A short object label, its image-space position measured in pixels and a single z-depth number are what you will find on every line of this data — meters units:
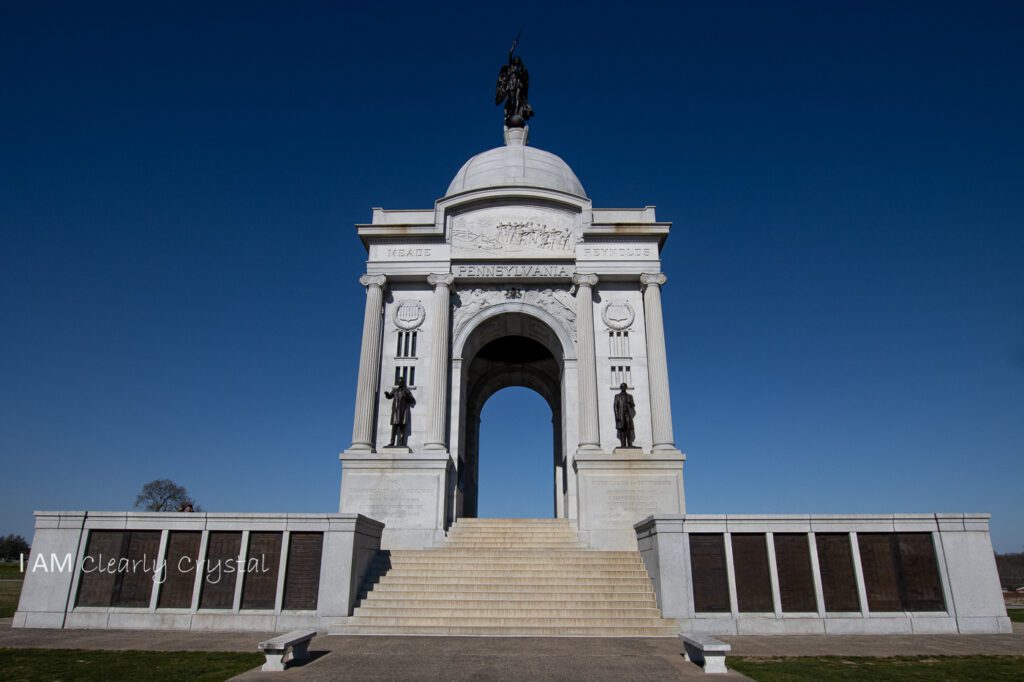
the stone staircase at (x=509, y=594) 14.05
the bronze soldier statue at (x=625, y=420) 23.14
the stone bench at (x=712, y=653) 9.38
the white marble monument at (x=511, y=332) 22.34
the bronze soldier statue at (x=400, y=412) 23.53
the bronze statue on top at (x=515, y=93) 35.34
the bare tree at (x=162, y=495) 56.56
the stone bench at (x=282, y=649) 9.37
